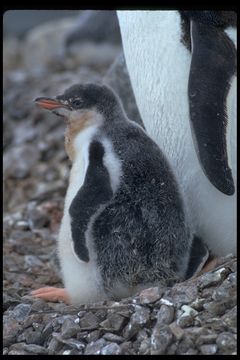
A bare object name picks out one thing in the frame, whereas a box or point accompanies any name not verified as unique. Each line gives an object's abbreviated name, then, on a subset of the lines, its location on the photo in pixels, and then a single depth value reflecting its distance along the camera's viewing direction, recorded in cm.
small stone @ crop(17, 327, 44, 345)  453
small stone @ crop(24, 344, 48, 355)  439
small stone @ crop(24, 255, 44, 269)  629
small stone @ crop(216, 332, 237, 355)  399
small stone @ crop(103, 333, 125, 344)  428
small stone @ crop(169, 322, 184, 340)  410
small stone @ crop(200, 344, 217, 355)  399
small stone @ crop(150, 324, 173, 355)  408
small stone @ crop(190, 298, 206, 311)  435
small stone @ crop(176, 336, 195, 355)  406
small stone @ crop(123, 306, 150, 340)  429
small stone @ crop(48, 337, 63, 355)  436
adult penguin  503
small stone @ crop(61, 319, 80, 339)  442
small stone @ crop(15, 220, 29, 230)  712
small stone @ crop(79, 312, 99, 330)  444
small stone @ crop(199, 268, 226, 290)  452
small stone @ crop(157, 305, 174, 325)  427
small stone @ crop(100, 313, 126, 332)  437
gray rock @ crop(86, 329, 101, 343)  437
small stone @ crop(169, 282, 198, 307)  440
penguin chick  467
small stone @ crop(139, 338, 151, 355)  413
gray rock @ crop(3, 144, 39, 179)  874
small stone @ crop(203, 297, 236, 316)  428
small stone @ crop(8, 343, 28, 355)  442
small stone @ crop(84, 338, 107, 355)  425
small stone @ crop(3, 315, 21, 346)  460
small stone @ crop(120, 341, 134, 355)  419
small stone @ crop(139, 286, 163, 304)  445
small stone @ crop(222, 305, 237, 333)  411
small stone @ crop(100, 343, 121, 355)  420
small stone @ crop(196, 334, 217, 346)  404
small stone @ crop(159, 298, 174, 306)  438
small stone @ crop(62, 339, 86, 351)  432
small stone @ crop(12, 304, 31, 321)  486
